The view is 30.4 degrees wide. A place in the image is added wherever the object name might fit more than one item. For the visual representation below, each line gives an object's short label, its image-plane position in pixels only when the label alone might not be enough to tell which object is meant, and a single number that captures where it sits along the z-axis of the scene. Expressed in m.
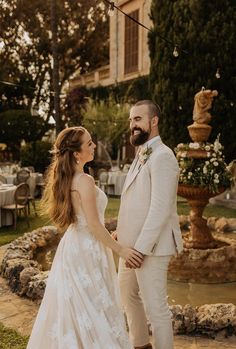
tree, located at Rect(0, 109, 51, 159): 20.97
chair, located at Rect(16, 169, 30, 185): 11.47
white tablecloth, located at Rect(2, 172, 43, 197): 12.37
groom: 2.75
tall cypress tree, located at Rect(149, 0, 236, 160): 10.30
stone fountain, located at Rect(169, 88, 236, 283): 5.53
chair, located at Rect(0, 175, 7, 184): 11.55
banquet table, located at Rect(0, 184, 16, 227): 8.77
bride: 2.72
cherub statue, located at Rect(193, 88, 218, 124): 5.93
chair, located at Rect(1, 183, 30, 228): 8.53
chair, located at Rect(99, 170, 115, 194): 13.30
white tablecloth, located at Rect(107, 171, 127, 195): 13.49
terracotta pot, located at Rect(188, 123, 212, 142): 5.89
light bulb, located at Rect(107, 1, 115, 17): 5.22
